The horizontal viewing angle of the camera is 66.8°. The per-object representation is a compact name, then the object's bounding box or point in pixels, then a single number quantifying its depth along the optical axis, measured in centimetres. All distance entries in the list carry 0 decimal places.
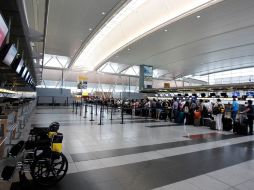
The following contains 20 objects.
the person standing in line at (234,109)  1078
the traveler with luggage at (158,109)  1491
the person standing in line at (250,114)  921
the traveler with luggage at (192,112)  1206
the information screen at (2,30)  307
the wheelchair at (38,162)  316
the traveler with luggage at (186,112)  1210
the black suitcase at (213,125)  1025
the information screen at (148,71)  2653
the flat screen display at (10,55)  479
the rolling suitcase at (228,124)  996
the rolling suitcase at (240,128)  893
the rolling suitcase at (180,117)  1252
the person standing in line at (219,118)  1012
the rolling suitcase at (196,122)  1164
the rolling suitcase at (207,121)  1145
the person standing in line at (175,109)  1317
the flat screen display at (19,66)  738
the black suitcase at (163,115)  1443
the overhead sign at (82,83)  2003
